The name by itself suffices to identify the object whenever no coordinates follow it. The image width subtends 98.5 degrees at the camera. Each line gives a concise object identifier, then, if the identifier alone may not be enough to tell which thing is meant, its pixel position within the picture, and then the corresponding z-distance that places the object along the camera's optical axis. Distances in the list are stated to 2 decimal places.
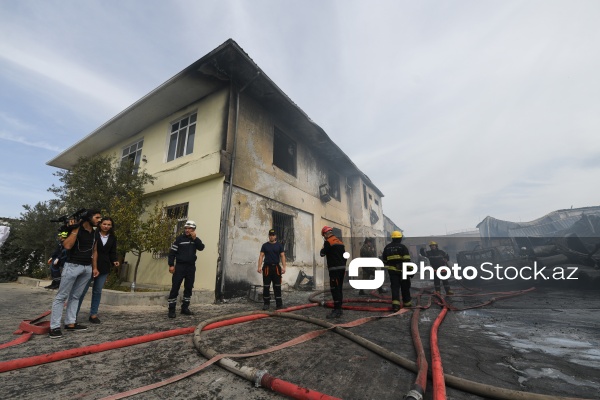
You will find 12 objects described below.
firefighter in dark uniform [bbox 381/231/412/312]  4.96
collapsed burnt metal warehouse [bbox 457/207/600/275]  8.55
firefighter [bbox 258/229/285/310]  5.17
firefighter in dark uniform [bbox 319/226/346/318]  4.69
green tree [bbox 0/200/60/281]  9.92
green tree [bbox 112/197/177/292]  6.52
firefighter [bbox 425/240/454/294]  7.65
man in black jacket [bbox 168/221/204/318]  4.58
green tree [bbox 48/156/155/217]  7.43
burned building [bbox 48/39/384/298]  6.81
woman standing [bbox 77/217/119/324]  3.73
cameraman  3.27
